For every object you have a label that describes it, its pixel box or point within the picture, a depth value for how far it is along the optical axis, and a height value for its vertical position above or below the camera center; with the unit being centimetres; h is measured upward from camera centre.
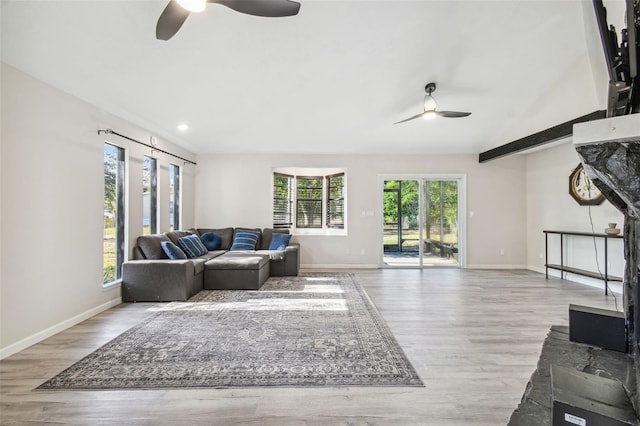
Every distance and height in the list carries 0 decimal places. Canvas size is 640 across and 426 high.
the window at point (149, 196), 498 +35
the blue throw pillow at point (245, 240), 612 -48
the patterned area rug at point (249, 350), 226 -118
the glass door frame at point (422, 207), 695 +19
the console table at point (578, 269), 472 -91
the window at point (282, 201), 734 +37
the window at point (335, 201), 743 +36
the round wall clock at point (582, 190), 520 +42
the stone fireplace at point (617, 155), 111 +23
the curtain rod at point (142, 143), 390 +112
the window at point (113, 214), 409 +4
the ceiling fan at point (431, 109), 421 +146
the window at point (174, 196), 595 +41
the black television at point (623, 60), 130 +69
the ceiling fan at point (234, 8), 202 +144
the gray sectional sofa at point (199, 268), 425 -79
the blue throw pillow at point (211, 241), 616 -49
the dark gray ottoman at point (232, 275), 490 -93
